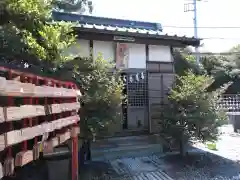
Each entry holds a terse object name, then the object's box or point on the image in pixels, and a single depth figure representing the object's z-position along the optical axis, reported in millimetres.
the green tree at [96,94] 4368
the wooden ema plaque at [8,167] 1462
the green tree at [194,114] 5276
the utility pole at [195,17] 14980
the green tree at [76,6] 11127
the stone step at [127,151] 5710
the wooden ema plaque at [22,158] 1618
